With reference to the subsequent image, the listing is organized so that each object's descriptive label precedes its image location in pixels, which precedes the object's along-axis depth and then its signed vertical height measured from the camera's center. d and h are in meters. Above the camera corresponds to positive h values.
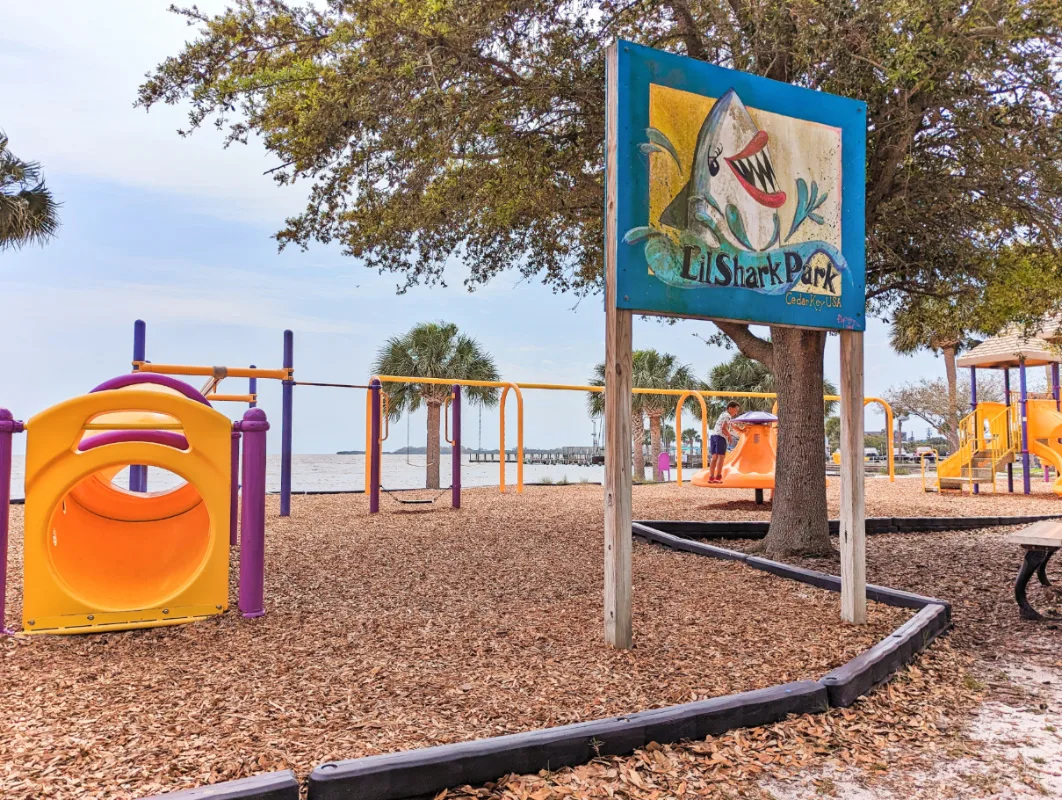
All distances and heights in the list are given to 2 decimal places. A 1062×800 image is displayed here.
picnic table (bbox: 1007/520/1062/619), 4.51 -0.71
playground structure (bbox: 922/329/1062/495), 13.64 +0.23
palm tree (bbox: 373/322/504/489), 26.83 +2.64
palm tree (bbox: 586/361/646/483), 31.82 +0.83
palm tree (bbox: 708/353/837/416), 31.94 +2.65
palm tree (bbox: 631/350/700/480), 33.84 +2.66
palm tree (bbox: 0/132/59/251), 16.28 +5.13
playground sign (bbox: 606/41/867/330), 3.67 +1.30
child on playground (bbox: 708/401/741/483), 11.32 -0.07
